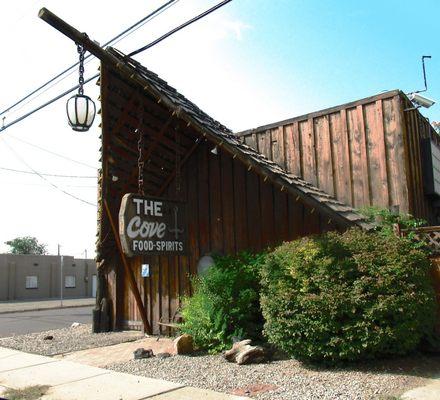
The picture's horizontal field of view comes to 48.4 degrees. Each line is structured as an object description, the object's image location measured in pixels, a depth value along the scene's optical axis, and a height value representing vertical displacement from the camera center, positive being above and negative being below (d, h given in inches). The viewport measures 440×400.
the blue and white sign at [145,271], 477.1 +6.3
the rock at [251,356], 299.3 -49.8
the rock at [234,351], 308.3 -47.9
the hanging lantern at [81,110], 342.0 +117.3
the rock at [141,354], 346.3 -53.5
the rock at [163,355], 344.2 -54.7
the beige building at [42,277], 1582.2 +13.2
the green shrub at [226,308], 336.2 -22.7
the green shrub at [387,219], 319.3 +33.9
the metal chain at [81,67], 338.8 +146.0
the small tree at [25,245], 3259.1 +242.2
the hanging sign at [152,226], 318.0 +34.9
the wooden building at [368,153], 356.8 +92.5
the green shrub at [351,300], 253.8 -15.3
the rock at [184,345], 347.3 -48.2
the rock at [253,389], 239.5 -57.1
